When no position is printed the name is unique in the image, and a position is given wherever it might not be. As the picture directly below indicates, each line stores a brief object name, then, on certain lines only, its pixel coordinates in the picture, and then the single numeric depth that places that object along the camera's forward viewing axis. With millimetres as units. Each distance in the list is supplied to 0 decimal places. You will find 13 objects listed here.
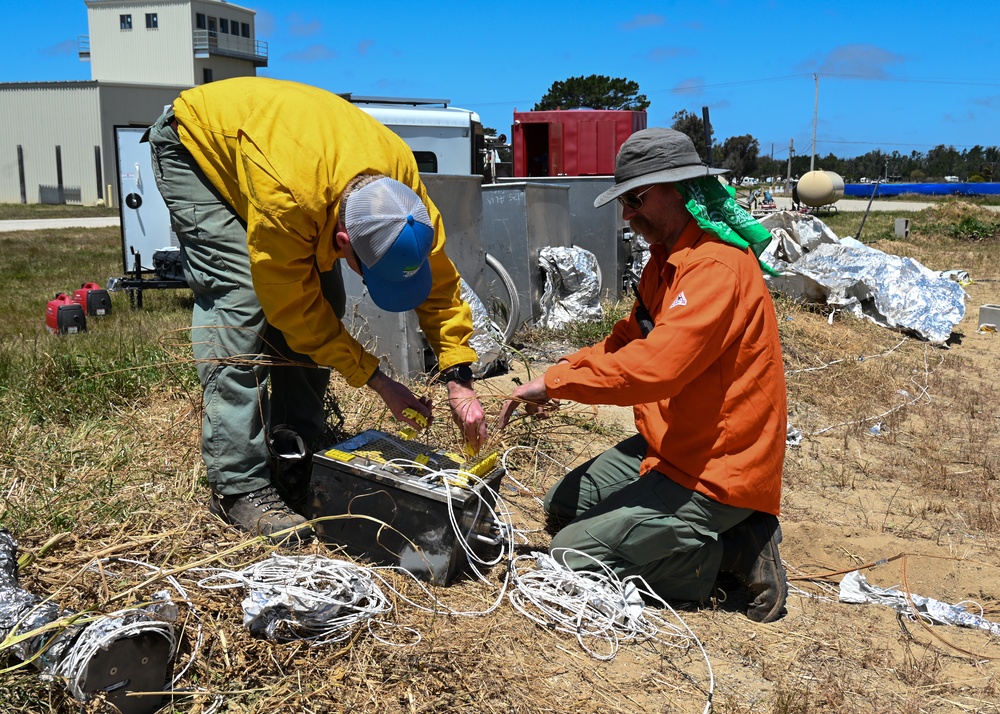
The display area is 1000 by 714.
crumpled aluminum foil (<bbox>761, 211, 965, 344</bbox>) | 8062
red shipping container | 10430
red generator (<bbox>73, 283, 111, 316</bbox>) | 7105
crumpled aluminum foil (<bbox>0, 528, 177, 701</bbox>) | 1938
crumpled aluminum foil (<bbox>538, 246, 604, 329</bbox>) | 6793
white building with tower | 34406
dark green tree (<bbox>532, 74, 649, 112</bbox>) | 52719
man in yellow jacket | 2461
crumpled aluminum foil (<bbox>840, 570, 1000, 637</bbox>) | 2893
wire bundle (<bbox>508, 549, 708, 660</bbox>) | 2604
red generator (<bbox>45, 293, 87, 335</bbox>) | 6195
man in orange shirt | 2598
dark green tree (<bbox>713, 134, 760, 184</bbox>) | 44634
